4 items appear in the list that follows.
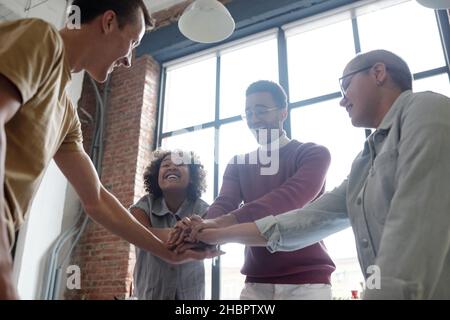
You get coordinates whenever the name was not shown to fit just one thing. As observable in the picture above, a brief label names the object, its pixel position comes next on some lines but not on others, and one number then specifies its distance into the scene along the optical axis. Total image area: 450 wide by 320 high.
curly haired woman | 1.67
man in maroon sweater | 1.52
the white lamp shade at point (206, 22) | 2.66
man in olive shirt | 0.74
